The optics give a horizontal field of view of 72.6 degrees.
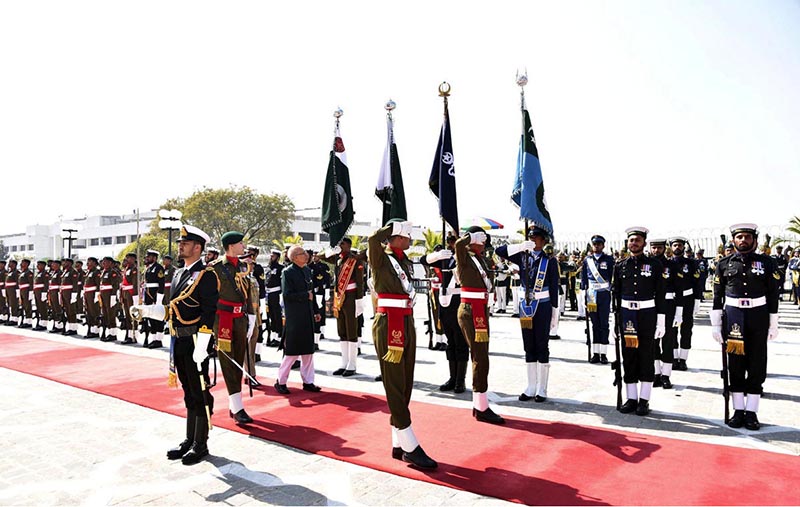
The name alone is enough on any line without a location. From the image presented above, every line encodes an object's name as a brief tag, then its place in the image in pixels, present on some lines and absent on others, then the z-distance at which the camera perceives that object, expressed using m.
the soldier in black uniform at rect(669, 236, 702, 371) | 8.92
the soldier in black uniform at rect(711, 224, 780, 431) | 6.06
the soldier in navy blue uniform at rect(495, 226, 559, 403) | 7.42
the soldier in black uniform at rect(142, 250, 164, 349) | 13.03
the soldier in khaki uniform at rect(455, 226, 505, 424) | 6.34
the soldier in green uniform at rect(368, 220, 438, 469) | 5.07
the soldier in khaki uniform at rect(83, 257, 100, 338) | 15.05
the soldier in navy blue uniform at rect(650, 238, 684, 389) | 7.90
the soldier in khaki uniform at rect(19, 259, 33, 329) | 18.17
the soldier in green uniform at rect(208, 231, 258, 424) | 6.47
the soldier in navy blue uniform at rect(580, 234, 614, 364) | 10.11
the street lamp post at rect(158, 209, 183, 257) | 11.29
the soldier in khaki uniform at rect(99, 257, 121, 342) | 14.43
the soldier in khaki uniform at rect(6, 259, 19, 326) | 18.73
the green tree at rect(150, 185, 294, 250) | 47.44
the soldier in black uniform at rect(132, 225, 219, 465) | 5.26
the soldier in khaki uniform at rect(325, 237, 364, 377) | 9.38
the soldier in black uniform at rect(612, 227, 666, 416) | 6.69
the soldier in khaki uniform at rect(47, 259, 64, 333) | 16.30
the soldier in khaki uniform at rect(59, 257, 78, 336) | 15.85
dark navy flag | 8.92
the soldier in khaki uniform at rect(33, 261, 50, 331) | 17.41
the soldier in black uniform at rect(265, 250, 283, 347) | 11.80
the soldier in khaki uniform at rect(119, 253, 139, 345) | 14.24
